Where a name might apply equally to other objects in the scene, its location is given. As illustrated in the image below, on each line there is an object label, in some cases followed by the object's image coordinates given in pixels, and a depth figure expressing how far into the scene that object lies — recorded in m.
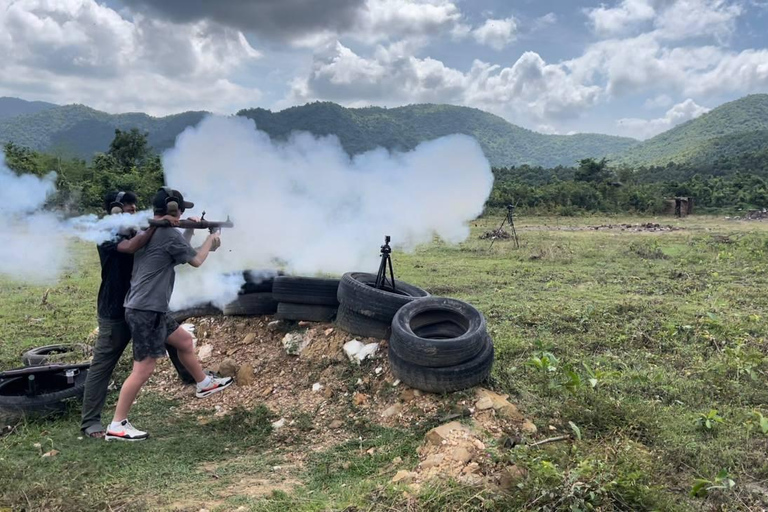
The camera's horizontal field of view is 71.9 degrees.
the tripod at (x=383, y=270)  6.05
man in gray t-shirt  4.44
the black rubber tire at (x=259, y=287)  6.60
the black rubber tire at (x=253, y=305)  6.49
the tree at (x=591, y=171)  40.62
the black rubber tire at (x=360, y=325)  5.55
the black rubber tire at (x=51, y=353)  5.96
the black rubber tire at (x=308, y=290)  6.13
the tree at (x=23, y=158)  21.73
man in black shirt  4.58
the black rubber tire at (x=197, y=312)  6.76
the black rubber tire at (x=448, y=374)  4.63
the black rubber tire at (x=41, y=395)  4.68
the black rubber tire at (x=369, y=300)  5.48
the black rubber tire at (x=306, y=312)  6.17
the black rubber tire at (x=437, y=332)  4.64
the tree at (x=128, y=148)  34.34
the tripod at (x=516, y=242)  15.96
